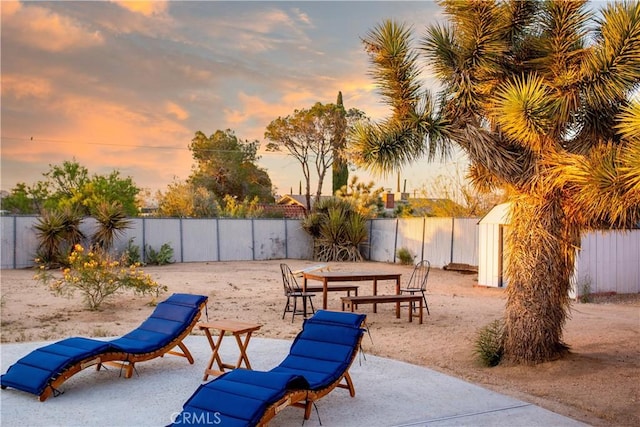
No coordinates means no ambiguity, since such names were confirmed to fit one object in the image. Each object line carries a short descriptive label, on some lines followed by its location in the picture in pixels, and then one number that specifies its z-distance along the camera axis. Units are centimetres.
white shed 1616
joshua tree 707
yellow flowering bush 1154
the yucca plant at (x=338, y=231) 2494
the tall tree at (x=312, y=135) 4088
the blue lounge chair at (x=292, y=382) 455
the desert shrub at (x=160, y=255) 2325
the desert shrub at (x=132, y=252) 2248
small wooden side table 652
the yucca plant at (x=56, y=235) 2091
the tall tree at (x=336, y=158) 4041
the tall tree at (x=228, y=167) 4816
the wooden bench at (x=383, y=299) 1042
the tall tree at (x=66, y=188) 3034
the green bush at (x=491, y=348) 767
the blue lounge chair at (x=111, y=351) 585
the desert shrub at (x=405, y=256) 2334
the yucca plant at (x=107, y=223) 2170
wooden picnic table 1111
